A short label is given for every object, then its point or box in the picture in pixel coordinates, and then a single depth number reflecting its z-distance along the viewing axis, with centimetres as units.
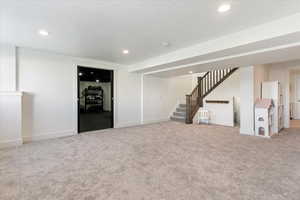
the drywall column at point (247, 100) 434
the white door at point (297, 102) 710
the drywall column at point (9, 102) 329
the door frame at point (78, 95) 454
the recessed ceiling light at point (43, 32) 273
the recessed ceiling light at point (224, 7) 194
